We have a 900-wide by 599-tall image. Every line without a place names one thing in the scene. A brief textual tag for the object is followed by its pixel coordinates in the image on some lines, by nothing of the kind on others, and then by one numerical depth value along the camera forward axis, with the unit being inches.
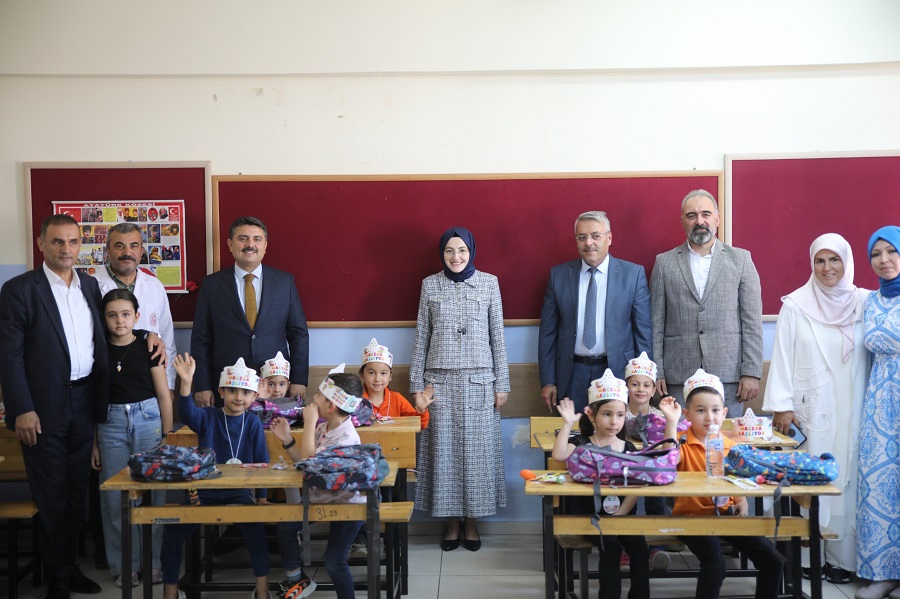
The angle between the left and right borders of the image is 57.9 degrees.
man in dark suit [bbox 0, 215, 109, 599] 155.6
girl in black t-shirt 165.2
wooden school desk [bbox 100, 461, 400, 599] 128.4
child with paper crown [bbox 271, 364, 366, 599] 138.1
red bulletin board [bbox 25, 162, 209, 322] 204.4
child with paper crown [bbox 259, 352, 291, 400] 179.2
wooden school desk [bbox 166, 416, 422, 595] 159.5
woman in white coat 167.3
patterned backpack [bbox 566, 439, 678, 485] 126.0
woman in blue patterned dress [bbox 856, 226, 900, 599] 156.3
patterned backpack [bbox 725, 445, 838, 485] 126.9
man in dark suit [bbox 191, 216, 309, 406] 188.2
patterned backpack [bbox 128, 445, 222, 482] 128.7
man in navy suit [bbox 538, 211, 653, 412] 188.4
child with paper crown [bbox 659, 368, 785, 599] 135.8
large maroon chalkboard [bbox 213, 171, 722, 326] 205.3
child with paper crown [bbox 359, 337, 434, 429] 181.0
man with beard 183.6
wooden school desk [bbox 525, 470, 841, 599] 124.0
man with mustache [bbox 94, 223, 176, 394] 185.0
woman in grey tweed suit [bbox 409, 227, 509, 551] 191.3
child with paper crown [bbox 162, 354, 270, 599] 143.3
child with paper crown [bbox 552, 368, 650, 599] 135.6
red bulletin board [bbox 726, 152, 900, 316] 204.1
